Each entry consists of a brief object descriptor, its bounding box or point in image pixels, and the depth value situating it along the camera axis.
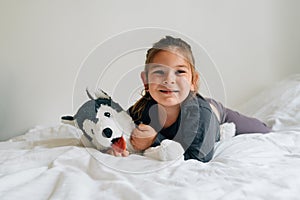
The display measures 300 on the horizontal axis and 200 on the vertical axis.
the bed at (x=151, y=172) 0.64
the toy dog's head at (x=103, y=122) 0.97
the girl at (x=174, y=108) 0.96
